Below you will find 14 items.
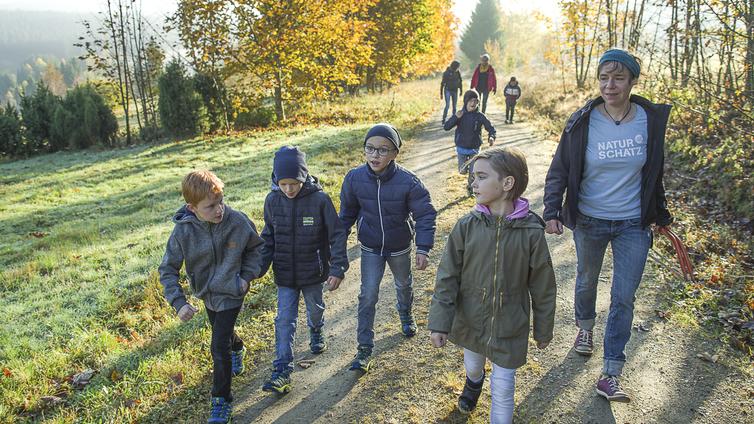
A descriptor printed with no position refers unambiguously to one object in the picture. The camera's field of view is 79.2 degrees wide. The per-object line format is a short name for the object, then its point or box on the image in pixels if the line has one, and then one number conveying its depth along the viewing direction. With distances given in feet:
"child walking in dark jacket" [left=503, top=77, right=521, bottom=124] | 50.60
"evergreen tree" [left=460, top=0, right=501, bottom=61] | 201.16
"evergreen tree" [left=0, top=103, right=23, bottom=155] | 60.54
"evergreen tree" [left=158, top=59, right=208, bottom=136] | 58.23
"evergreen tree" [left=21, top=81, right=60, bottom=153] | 62.75
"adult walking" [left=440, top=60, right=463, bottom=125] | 47.78
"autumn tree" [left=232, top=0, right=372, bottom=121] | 59.77
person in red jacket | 47.82
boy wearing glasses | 11.52
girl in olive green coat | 8.43
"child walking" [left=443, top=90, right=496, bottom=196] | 25.05
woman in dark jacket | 9.69
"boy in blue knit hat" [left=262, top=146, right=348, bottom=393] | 11.41
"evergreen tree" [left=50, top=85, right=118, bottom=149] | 62.44
